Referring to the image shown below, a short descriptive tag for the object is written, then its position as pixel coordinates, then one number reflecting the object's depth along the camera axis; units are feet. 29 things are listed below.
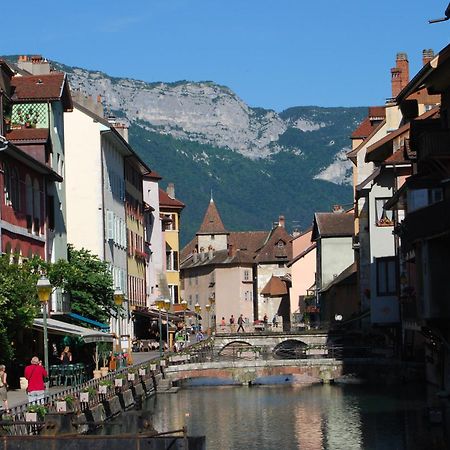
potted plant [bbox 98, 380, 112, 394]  168.64
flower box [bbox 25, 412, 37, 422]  118.83
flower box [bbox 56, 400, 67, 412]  132.99
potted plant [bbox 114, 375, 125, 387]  181.78
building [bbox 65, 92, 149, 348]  276.41
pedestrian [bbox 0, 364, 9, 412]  128.36
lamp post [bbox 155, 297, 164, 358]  237.25
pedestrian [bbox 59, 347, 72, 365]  178.81
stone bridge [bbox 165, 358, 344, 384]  259.80
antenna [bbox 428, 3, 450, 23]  155.47
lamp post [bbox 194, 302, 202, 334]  376.64
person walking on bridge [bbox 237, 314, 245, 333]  383.82
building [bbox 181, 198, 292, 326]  555.69
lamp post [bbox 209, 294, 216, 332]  576.12
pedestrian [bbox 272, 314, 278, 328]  537.89
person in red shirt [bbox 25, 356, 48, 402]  132.77
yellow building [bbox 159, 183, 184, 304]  426.92
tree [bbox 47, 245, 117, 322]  215.92
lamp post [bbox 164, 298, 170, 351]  250.82
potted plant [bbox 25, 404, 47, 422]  119.14
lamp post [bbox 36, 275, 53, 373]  134.92
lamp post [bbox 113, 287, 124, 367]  200.10
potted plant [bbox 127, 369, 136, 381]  195.18
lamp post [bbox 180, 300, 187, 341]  349.64
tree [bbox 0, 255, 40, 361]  150.10
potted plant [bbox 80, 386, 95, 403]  148.62
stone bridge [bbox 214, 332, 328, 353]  338.13
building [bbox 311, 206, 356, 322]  399.65
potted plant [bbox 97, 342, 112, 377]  208.64
